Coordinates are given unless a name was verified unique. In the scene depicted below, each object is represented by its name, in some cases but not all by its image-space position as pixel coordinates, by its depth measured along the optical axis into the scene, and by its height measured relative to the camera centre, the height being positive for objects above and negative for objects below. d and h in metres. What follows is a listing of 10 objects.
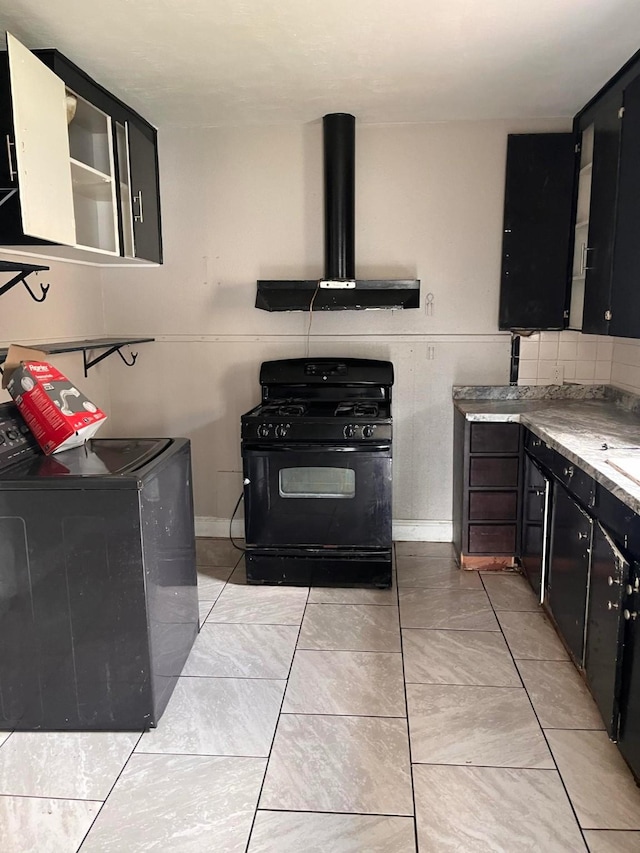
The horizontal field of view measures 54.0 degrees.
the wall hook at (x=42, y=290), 2.59 +0.14
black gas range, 3.07 -0.87
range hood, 3.23 +0.24
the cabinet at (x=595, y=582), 1.79 -0.88
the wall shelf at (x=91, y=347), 2.59 -0.11
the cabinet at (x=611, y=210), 2.50 +0.45
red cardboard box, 2.26 -0.29
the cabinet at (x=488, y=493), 3.11 -0.88
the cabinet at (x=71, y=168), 2.03 +0.60
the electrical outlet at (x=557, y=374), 3.51 -0.32
